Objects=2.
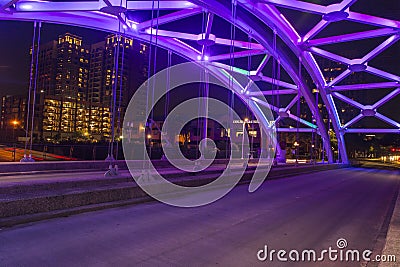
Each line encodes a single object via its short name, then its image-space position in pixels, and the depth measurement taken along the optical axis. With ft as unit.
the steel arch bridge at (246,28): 71.41
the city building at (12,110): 315.37
